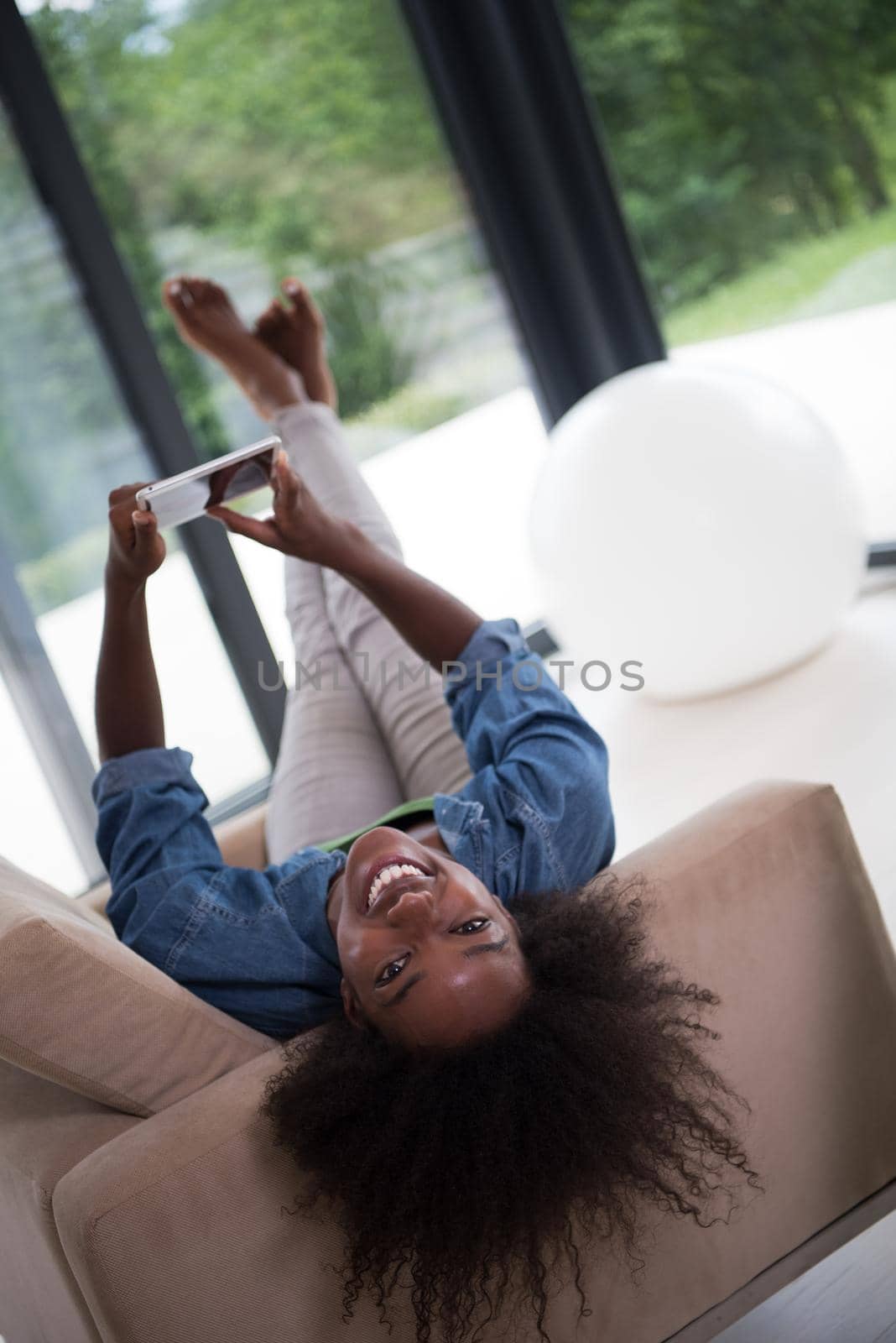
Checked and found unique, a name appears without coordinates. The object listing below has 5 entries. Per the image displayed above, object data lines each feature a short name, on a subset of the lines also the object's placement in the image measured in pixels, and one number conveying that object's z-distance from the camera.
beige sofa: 1.17
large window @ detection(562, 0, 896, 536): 3.24
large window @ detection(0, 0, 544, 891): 3.08
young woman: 1.17
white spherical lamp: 2.86
